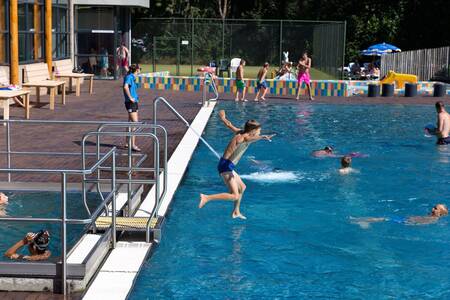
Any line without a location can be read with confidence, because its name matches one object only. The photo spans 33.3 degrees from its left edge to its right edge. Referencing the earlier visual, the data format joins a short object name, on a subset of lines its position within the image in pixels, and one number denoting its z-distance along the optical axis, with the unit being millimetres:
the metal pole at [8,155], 11023
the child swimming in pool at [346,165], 14079
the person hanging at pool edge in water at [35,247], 7801
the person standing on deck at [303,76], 27000
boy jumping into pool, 9828
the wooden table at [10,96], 16683
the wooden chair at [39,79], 21344
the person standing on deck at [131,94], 14750
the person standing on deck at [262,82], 26006
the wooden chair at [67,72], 25797
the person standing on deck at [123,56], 32219
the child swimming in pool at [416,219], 10742
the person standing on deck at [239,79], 25641
